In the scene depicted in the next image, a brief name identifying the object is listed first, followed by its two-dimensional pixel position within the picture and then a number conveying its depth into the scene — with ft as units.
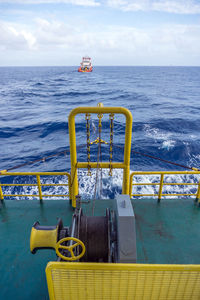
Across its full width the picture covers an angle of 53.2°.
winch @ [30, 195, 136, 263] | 10.69
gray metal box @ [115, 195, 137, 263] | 10.64
